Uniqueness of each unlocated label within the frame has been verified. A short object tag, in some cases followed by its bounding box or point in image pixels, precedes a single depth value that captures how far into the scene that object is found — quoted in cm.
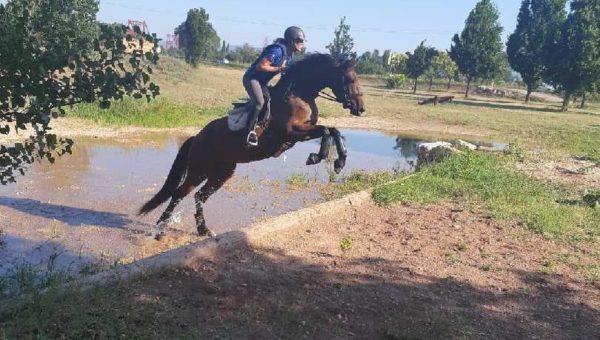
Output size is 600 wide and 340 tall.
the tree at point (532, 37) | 4266
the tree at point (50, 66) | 372
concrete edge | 477
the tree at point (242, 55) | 8425
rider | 655
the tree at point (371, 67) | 6938
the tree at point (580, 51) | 3519
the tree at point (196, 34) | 4672
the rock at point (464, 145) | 1572
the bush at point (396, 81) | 5406
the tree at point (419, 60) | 4978
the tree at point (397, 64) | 5742
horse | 686
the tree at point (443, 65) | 5119
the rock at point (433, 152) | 1417
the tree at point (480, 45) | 4400
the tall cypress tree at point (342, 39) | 5082
